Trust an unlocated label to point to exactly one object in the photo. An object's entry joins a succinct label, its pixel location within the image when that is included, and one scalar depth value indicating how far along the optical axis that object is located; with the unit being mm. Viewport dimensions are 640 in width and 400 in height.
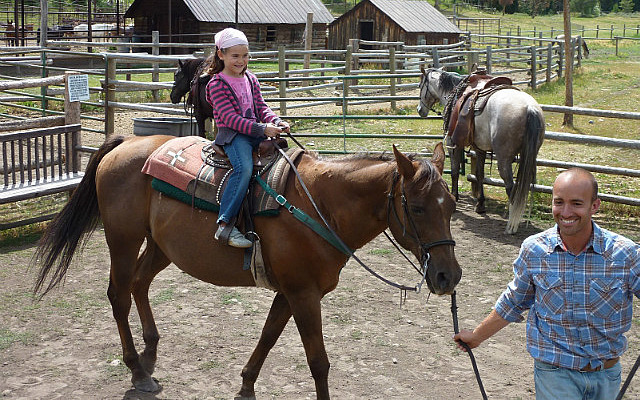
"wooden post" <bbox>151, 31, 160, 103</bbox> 17412
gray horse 8117
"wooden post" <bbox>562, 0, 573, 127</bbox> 16094
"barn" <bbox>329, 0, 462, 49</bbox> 34969
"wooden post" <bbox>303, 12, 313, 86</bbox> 23416
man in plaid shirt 2572
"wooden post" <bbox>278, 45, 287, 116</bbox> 15680
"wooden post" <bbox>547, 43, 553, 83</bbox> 24031
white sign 8852
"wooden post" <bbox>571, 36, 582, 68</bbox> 28788
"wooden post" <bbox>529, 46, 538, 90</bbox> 22422
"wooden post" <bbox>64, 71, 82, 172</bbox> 8695
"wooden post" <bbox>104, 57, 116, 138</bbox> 11516
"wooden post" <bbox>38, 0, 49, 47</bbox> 22344
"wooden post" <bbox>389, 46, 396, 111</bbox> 18609
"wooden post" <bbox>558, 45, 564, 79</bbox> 25964
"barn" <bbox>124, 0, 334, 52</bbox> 32844
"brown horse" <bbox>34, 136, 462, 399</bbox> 3561
